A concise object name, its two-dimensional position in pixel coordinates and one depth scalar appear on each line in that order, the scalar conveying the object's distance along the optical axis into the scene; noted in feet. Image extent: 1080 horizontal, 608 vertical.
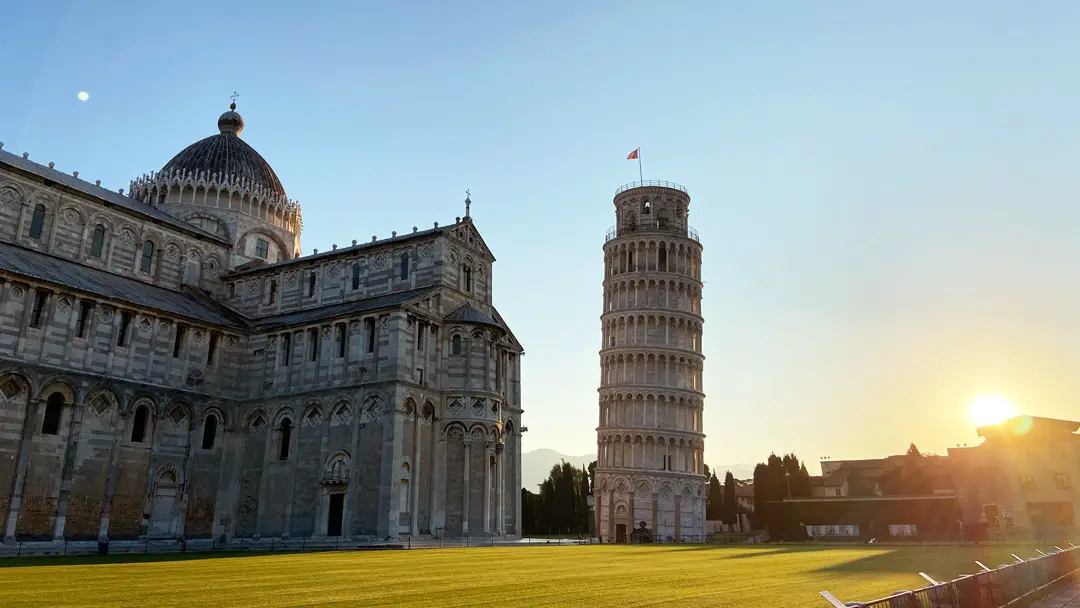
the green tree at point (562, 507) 242.58
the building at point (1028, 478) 209.26
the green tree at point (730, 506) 298.56
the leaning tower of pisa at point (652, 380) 236.63
